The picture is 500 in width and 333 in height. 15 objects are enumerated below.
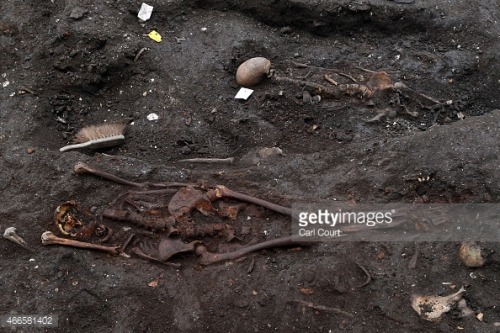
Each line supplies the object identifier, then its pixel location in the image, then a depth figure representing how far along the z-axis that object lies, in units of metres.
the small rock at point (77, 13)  5.67
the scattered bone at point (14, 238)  4.10
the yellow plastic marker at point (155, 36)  5.80
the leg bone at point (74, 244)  4.08
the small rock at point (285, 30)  5.99
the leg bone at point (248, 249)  3.99
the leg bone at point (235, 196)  4.22
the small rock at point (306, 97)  5.38
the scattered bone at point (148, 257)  4.02
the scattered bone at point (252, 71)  5.40
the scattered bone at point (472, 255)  3.67
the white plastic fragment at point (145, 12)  5.92
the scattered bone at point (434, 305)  3.56
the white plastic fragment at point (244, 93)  5.43
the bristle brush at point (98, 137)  4.95
